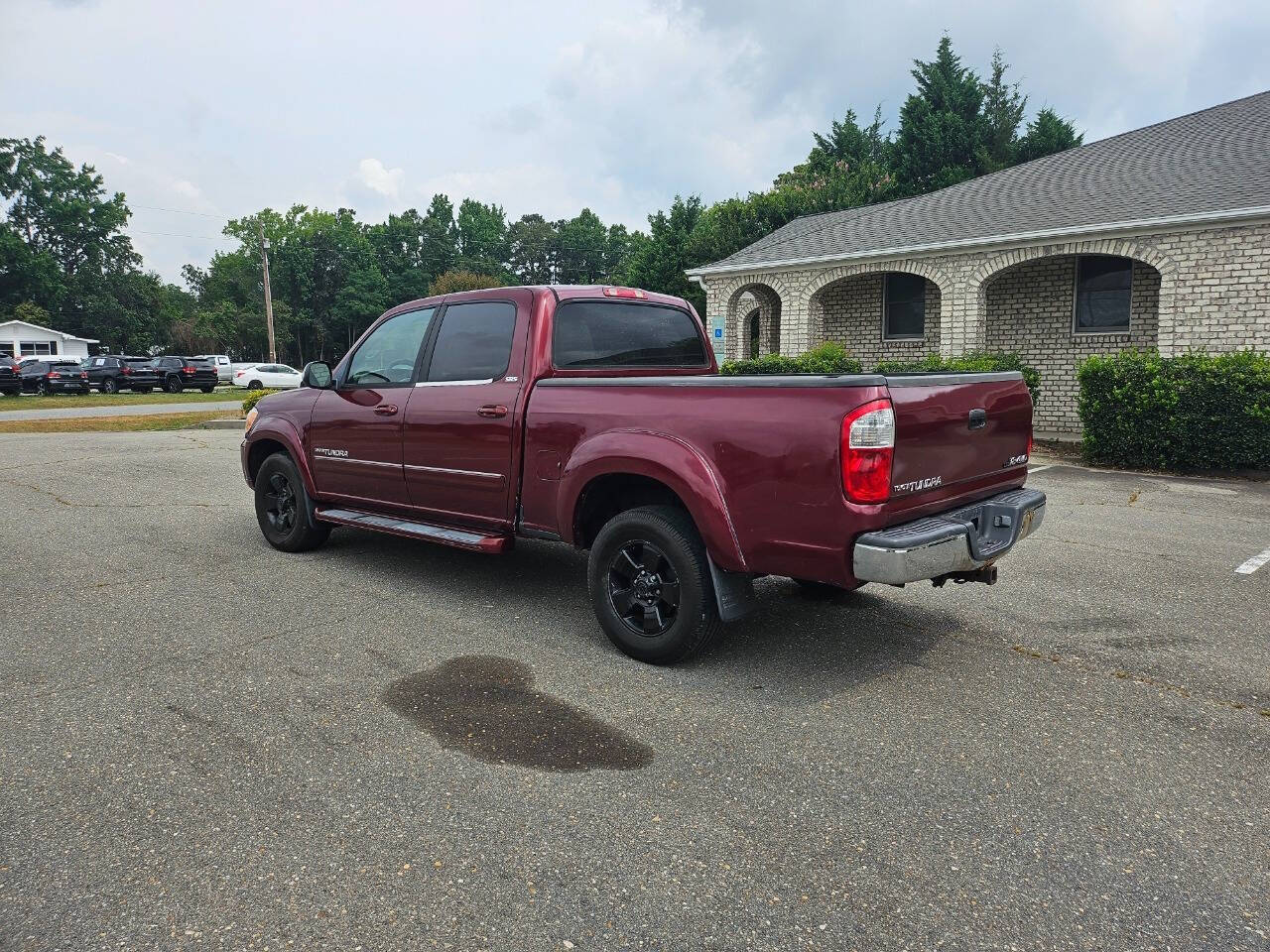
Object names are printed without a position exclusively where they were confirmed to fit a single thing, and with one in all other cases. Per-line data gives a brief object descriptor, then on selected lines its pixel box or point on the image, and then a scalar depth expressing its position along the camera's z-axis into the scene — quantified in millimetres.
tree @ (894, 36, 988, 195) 38406
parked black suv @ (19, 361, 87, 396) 34094
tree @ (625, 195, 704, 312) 41844
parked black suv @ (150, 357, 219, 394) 38875
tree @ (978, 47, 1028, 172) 38906
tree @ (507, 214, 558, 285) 102500
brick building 13758
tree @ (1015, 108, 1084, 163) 39906
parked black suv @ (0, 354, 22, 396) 33250
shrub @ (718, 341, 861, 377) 15568
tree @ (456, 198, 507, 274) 100688
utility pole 45750
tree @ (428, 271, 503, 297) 67938
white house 56719
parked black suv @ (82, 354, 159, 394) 38375
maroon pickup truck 3615
